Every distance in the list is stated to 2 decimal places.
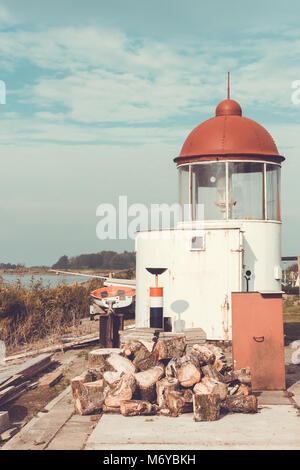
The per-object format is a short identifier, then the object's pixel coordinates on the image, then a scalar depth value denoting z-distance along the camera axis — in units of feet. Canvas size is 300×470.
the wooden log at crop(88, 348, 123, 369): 33.83
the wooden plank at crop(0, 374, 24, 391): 33.73
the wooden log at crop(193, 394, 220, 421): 26.73
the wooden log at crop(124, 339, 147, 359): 32.24
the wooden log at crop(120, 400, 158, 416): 27.63
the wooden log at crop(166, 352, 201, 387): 28.97
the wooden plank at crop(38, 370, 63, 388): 36.50
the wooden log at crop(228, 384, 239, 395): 28.96
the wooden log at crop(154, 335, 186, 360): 31.83
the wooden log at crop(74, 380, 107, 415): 28.25
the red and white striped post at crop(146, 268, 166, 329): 39.14
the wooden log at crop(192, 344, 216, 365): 31.14
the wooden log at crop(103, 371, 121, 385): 28.86
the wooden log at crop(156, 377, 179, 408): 28.37
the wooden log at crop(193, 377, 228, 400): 28.07
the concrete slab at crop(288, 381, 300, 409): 30.91
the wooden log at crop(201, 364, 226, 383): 29.60
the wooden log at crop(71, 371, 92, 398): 28.68
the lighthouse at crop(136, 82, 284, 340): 45.93
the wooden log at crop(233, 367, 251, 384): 30.66
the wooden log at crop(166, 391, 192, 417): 27.76
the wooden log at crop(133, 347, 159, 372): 31.30
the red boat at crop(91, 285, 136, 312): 77.77
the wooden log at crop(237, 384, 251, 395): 28.91
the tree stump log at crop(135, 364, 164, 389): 29.09
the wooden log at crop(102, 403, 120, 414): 28.17
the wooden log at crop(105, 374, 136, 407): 28.30
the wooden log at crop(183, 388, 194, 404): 28.40
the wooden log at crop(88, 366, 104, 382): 30.91
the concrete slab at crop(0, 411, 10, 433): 26.37
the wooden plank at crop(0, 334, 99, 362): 47.10
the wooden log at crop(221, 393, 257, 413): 28.19
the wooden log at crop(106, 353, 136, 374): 30.09
